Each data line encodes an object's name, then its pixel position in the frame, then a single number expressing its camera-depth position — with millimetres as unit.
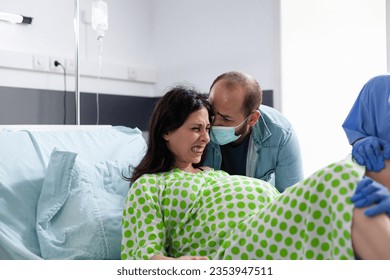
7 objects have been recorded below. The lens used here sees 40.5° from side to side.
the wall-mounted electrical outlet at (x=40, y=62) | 2885
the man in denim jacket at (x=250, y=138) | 1993
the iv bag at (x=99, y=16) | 2998
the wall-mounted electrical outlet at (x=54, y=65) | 2969
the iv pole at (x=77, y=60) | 2811
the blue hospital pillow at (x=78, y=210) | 1801
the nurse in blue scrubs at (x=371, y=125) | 1588
